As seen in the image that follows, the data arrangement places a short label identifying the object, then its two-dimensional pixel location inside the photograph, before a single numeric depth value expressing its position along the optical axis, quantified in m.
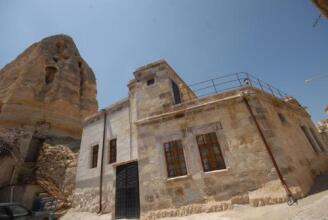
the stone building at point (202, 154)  7.36
